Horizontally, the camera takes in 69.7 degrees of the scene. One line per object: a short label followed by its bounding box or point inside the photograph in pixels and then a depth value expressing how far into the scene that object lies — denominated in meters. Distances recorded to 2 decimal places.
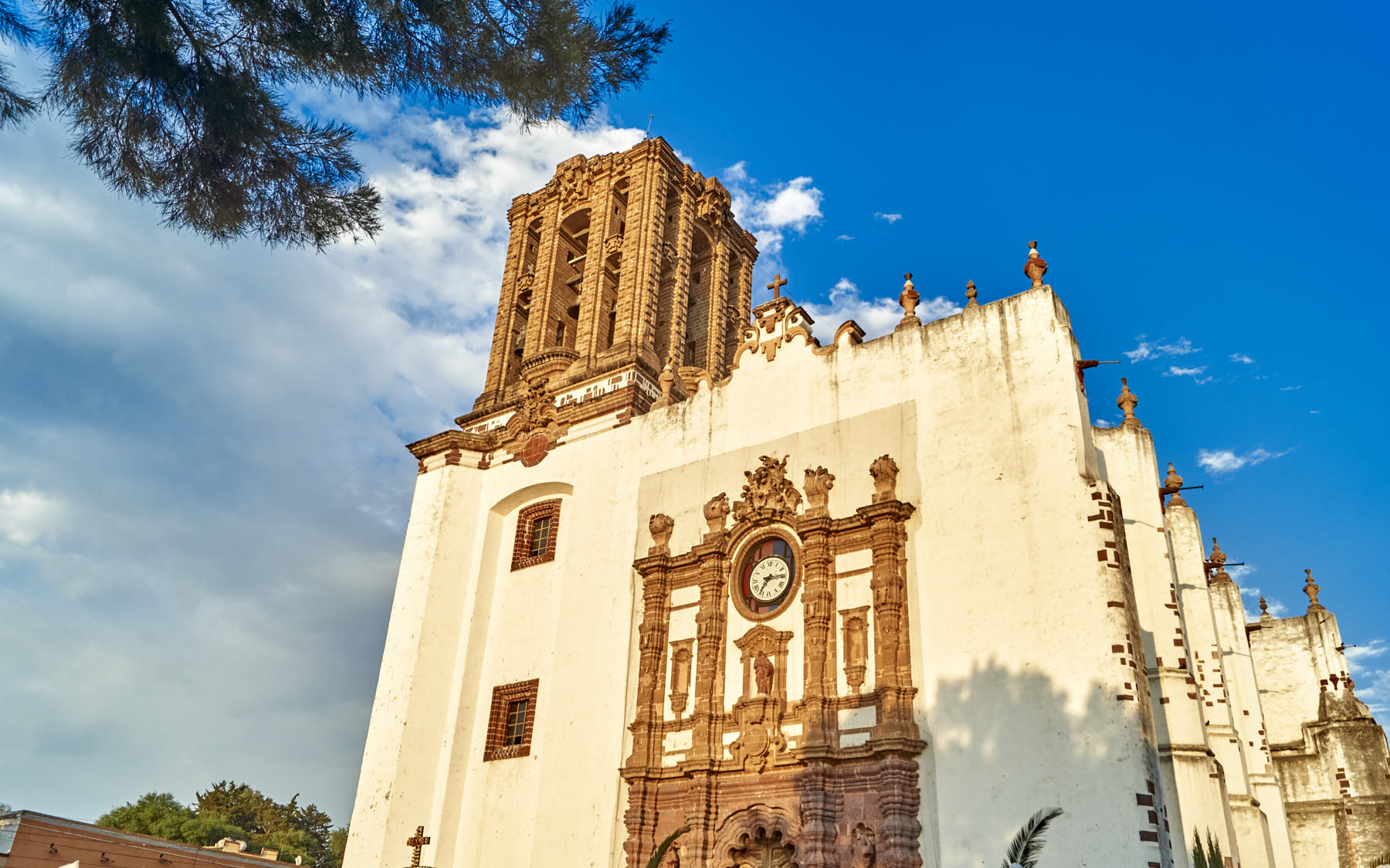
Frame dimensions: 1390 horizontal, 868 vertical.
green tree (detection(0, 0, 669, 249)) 9.13
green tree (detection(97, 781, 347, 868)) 43.31
